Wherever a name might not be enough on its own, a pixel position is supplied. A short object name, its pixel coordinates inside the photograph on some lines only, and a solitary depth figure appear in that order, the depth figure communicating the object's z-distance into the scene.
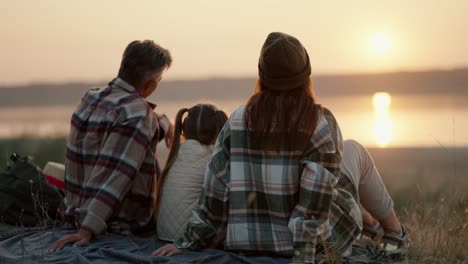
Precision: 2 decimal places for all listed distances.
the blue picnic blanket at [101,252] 4.82
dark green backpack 5.98
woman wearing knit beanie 4.70
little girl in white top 5.33
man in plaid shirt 5.36
